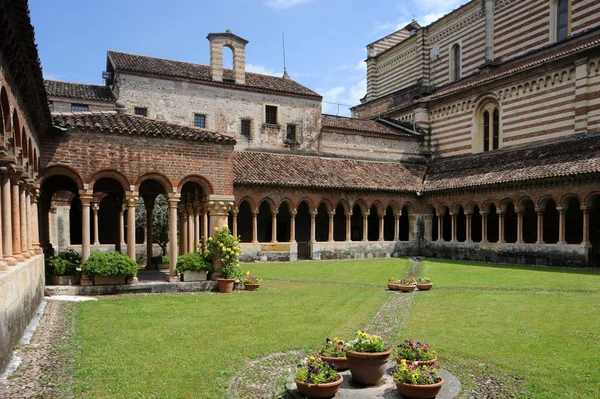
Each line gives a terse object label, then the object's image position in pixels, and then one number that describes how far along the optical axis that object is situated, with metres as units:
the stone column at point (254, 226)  29.92
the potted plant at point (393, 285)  17.61
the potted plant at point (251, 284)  17.75
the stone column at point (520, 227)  28.42
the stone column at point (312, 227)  31.98
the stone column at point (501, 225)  29.62
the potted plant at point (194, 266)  17.84
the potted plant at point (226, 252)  18.02
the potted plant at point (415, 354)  7.76
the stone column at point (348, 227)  33.59
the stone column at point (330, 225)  32.72
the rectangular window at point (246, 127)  34.03
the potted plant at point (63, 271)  16.48
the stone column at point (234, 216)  27.94
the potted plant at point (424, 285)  17.53
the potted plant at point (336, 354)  8.02
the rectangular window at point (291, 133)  35.46
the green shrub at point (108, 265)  16.36
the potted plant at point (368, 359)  7.46
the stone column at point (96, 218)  30.39
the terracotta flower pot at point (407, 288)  17.27
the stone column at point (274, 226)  30.41
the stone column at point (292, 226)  31.12
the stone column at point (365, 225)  33.78
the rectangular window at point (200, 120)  32.50
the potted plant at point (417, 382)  6.85
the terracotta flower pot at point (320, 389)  6.88
